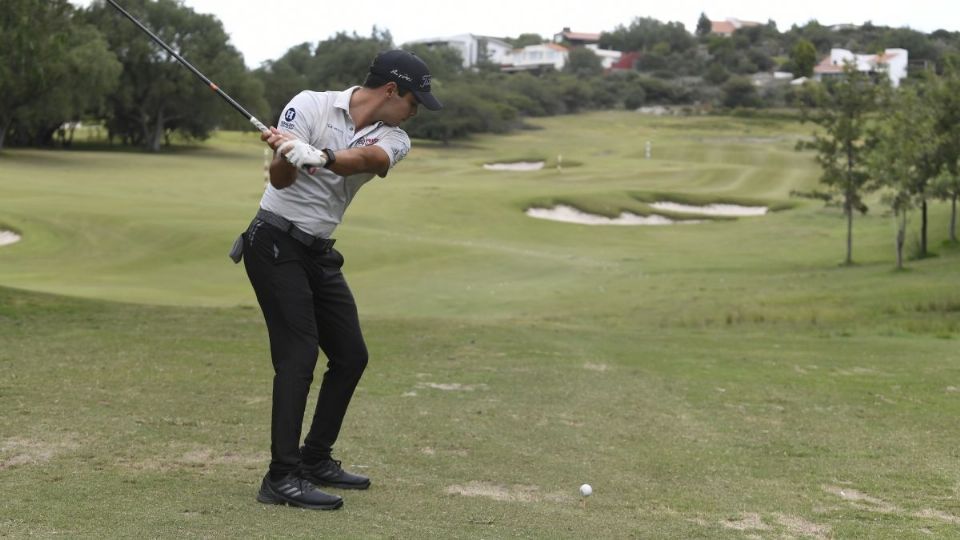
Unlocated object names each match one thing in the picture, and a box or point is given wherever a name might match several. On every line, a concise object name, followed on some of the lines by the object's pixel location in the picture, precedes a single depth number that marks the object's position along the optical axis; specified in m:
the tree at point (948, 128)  33.00
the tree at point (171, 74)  81.19
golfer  6.12
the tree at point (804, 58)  184.62
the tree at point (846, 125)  37.66
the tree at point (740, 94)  143.75
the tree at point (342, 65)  119.93
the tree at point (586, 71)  190.88
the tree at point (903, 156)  34.25
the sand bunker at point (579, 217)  48.25
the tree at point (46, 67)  16.97
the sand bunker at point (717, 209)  53.41
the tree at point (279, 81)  107.50
